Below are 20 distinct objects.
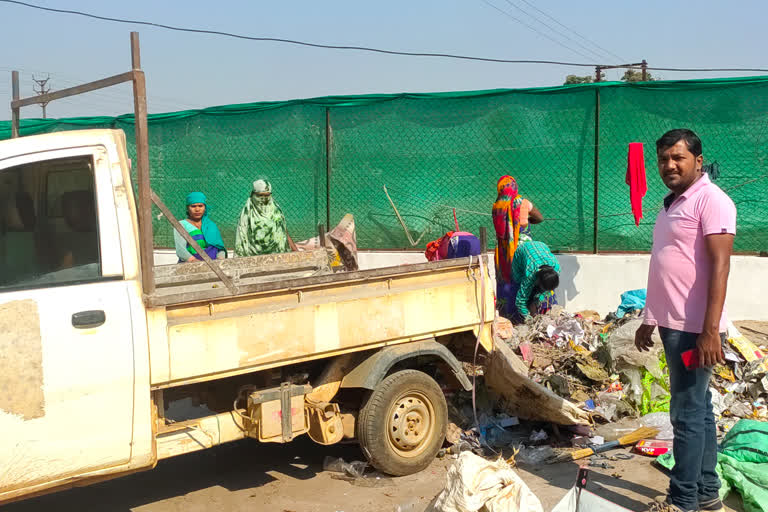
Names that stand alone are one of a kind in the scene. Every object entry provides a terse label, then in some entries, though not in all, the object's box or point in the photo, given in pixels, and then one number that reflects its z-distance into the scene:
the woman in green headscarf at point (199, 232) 7.90
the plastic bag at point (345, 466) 5.10
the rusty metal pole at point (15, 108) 5.36
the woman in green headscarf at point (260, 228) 8.15
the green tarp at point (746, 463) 4.35
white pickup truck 3.60
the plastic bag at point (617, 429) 5.67
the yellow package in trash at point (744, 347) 6.71
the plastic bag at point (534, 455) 5.30
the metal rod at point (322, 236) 6.74
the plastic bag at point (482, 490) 3.69
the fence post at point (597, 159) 9.30
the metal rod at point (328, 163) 10.62
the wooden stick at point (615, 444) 5.27
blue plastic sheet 8.02
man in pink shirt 3.87
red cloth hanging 8.74
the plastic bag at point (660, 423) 5.54
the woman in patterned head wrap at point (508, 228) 8.52
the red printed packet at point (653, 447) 5.20
